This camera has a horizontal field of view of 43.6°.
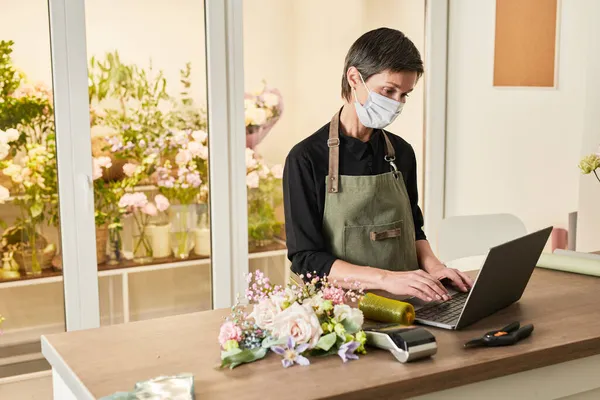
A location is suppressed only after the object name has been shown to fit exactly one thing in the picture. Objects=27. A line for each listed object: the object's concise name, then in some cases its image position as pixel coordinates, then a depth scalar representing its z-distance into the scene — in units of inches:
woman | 82.9
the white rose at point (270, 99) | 143.8
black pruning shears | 62.3
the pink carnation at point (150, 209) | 135.3
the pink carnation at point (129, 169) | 132.6
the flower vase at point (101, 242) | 131.3
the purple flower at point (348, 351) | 58.9
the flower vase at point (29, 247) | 125.2
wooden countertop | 54.4
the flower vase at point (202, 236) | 140.9
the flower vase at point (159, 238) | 137.2
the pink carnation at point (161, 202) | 136.4
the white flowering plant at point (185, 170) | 136.8
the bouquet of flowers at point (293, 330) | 58.5
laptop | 65.0
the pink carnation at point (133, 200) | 133.1
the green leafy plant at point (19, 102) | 121.2
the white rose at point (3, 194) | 123.1
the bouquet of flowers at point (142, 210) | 133.6
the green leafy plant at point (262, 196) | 143.8
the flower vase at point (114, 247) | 133.0
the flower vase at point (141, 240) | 135.2
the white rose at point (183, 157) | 137.3
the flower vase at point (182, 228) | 138.8
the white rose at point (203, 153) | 138.7
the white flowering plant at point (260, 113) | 142.6
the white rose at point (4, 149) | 121.8
